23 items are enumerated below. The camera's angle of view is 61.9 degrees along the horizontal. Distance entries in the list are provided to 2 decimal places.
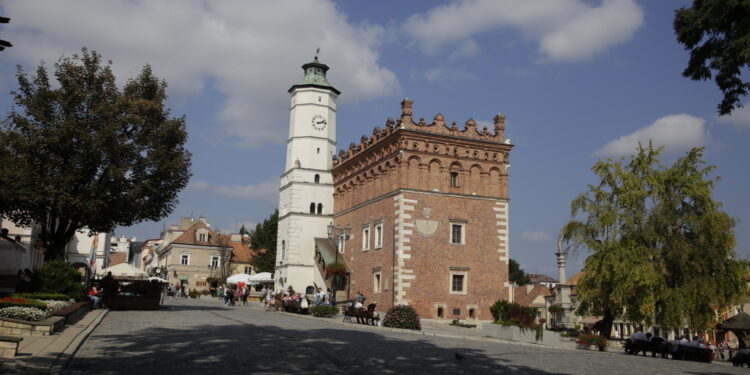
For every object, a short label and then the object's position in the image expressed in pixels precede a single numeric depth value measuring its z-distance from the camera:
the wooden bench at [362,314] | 27.86
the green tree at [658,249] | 26.73
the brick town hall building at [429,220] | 37.41
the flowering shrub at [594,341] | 22.84
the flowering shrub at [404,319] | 24.91
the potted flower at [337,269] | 42.09
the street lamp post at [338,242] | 44.34
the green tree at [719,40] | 10.32
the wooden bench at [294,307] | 33.50
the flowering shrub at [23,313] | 13.97
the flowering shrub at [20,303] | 14.85
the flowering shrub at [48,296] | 18.55
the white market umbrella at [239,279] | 49.81
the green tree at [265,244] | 70.07
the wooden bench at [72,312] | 16.80
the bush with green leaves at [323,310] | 30.89
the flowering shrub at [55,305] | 17.75
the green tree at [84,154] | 24.52
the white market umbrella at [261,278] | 50.94
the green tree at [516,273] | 91.19
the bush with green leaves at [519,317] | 23.95
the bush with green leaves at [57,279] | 22.33
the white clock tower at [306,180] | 48.75
